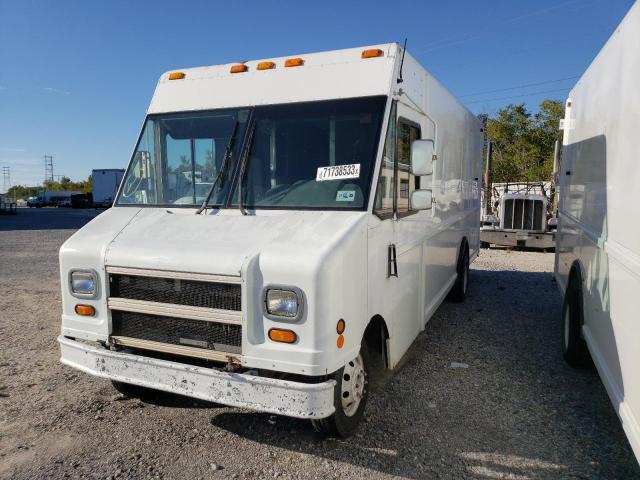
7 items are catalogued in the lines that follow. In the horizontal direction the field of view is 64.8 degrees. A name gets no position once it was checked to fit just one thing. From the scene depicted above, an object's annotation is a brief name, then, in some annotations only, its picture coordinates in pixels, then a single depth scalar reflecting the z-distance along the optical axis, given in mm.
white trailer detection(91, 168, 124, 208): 40969
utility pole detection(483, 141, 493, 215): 16266
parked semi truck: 13609
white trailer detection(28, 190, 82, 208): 63750
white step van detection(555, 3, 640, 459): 2986
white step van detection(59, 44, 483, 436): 3129
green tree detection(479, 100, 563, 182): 26516
